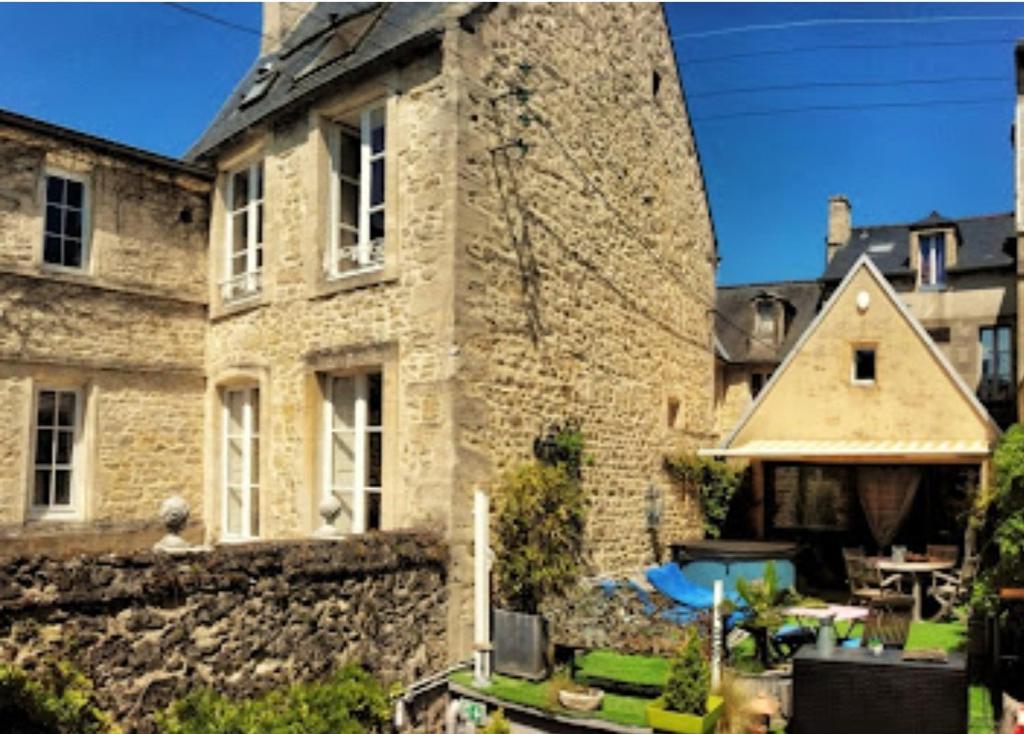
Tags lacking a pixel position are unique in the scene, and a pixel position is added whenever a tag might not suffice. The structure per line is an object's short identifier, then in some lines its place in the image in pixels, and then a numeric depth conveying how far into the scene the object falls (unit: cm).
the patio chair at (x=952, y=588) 1341
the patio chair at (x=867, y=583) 1285
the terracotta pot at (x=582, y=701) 837
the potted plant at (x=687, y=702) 768
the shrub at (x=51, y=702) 613
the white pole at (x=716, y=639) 870
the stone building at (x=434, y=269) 1026
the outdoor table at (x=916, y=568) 1348
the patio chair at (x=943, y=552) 1546
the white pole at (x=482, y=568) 970
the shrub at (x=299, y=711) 696
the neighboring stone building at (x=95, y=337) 1185
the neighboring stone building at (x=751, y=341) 2770
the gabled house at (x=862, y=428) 1630
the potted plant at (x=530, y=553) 961
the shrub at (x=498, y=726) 732
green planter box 764
